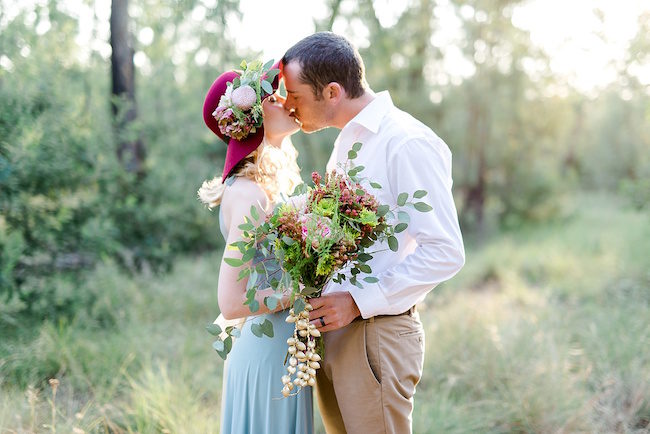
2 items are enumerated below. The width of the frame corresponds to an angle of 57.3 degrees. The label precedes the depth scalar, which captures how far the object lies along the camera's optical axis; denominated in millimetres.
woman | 2547
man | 2406
